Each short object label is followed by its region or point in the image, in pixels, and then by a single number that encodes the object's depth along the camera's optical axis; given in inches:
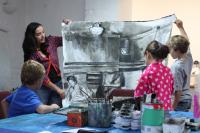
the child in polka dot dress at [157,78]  89.3
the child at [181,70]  102.6
